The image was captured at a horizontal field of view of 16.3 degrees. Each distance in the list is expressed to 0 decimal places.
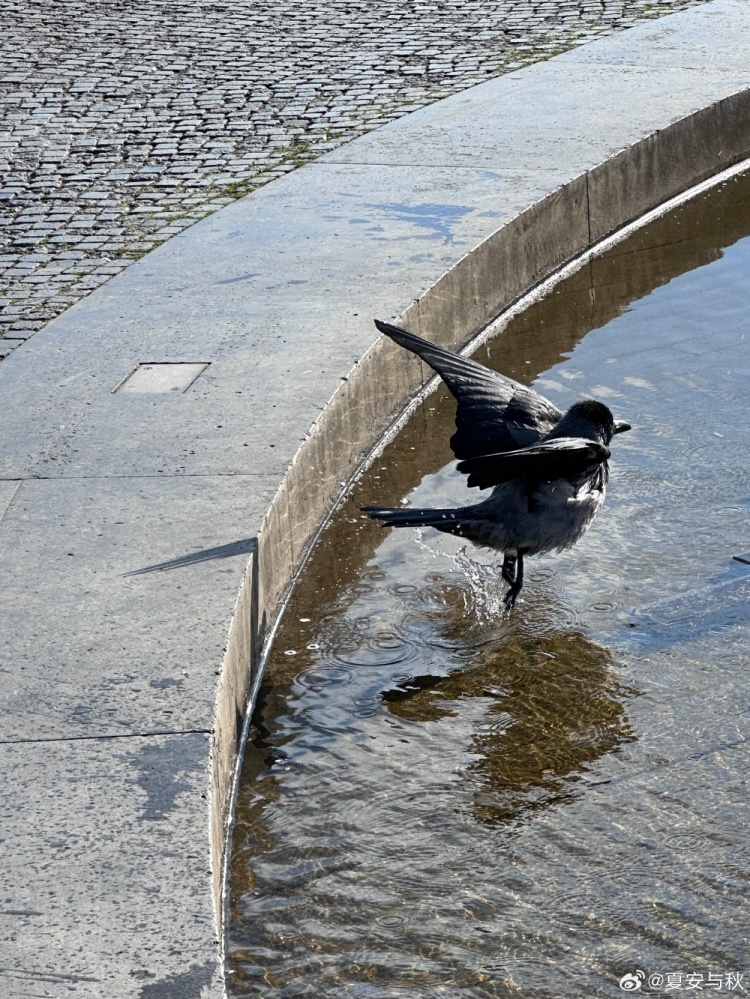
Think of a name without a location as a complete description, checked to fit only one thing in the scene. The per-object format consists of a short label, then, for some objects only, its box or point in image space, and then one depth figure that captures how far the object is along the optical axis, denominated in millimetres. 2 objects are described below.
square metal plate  10092
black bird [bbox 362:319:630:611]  7713
